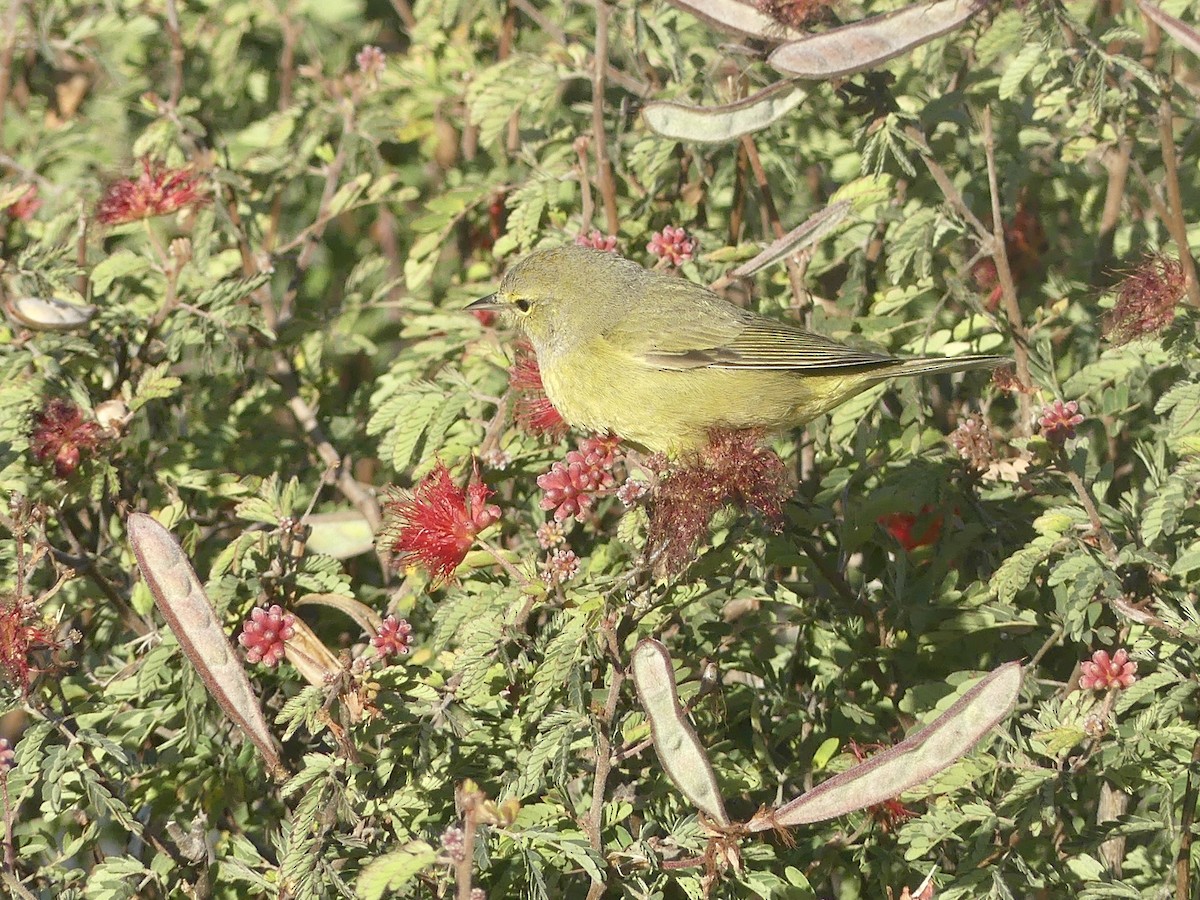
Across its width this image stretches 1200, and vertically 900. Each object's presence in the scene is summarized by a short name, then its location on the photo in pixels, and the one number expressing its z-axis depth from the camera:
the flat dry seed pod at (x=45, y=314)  6.38
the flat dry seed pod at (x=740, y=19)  6.41
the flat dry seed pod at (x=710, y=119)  6.35
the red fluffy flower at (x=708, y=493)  5.05
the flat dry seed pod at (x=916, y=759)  4.45
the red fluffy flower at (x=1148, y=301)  5.83
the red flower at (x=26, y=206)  7.61
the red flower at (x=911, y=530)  6.93
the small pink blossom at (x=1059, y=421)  5.51
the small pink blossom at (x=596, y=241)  7.00
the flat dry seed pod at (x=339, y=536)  6.72
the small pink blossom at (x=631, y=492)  5.49
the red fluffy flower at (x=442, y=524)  5.41
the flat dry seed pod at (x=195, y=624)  4.86
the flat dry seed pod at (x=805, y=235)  6.43
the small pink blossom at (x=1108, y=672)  5.04
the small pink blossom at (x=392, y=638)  5.11
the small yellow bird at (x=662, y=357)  7.02
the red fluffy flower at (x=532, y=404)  6.77
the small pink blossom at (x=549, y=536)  5.34
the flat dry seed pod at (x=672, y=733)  4.52
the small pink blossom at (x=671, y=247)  6.85
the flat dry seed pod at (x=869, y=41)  6.00
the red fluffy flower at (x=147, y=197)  6.96
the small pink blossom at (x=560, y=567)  5.23
